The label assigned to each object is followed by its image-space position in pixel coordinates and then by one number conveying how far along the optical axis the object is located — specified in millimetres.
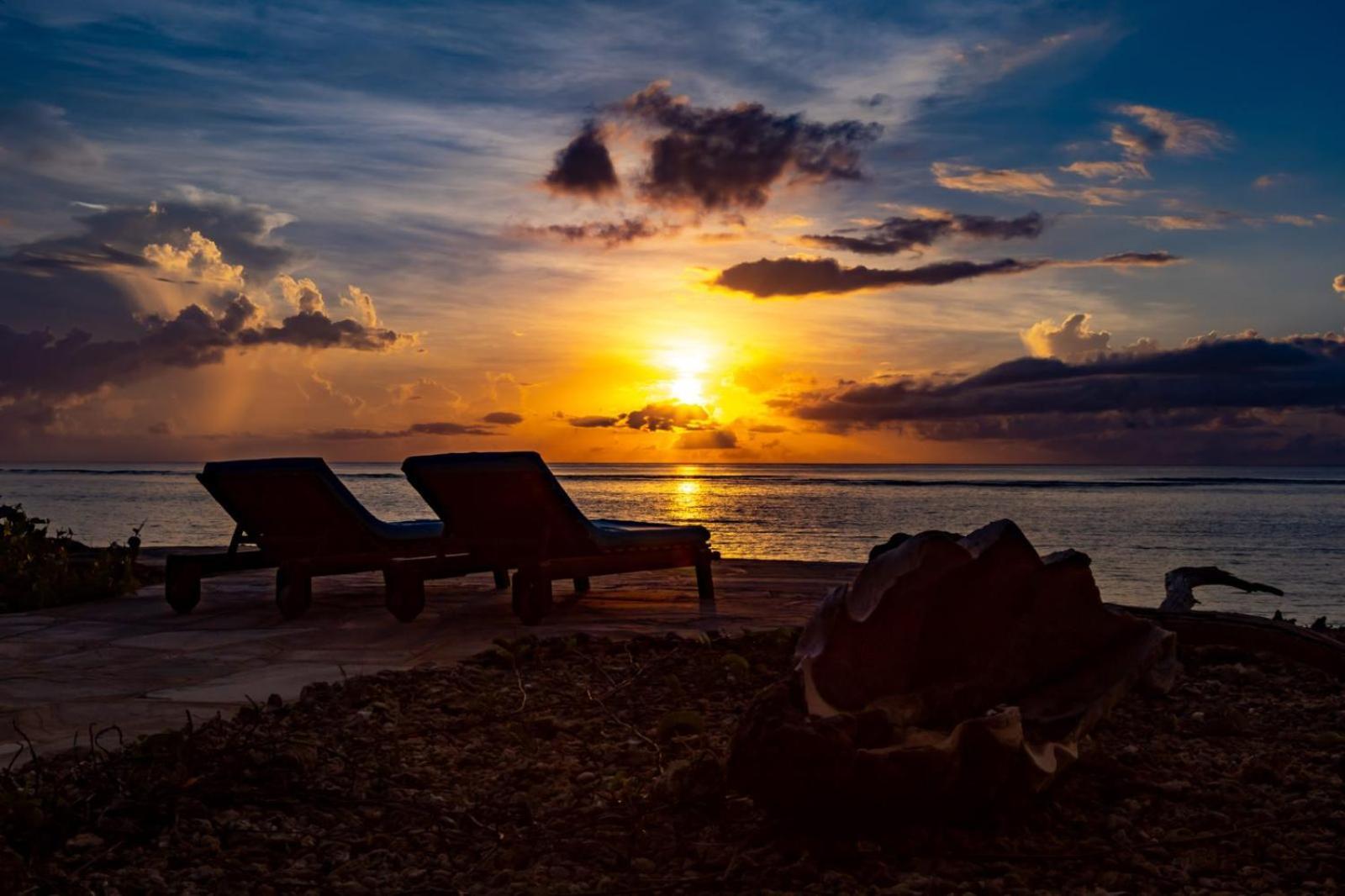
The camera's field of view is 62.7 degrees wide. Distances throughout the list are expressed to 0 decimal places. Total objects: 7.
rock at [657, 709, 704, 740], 4121
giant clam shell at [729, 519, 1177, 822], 2844
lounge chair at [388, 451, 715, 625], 7211
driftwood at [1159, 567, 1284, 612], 5816
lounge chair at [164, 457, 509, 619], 7688
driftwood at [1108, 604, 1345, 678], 4668
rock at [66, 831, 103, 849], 3090
